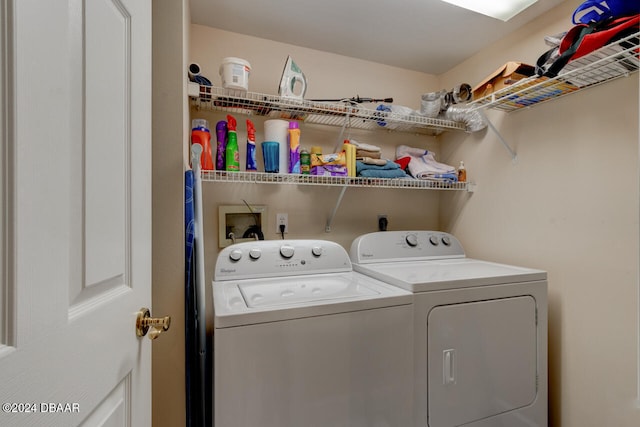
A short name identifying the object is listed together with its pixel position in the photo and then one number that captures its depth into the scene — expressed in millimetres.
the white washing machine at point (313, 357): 958
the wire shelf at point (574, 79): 1100
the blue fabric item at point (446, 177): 1948
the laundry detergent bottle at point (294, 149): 1649
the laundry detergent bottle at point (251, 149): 1606
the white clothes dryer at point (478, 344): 1218
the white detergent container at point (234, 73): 1407
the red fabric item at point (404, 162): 2004
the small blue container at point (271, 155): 1607
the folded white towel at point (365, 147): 1820
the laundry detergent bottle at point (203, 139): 1484
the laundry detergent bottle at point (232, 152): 1529
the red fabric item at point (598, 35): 1015
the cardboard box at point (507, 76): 1442
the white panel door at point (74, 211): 376
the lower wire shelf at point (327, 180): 1489
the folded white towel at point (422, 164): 1941
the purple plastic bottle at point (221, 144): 1553
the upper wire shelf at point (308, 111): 1476
